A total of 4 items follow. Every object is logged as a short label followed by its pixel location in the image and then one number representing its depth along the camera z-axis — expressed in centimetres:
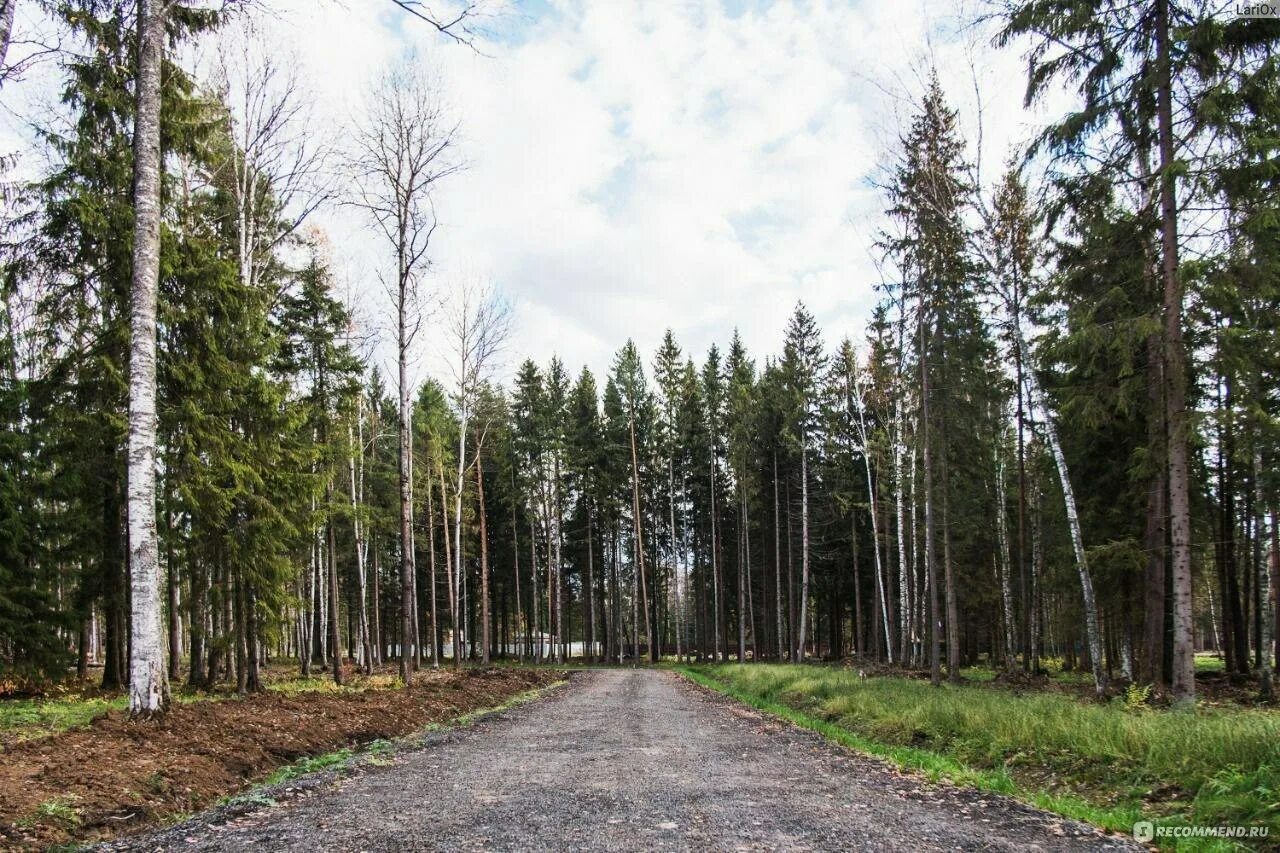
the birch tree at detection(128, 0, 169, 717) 789
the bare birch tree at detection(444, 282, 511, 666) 2488
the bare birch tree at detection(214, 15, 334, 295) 1620
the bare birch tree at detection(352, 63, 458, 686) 1797
